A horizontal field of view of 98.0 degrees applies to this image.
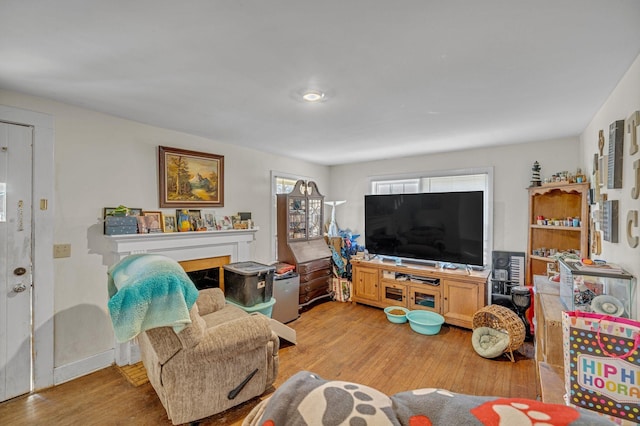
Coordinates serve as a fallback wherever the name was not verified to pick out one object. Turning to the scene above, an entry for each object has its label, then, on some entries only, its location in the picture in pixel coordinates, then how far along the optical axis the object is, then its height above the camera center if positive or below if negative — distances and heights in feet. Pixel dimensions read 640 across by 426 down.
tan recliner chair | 5.70 -3.43
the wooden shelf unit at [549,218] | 10.27 -0.31
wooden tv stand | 11.10 -3.35
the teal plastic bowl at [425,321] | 10.87 -4.41
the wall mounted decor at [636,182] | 4.86 +0.56
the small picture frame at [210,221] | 11.00 -0.40
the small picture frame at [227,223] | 11.66 -0.50
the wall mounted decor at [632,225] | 4.99 -0.21
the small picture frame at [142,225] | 9.01 -0.47
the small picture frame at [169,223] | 9.80 -0.44
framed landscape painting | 9.87 +1.26
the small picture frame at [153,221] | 9.29 -0.35
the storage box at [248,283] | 10.23 -2.72
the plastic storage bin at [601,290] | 5.18 -1.51
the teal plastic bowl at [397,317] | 11.92 -4.51
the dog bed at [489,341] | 8.94 -4.35
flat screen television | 11.58 -0.62
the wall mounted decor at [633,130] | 4.99 +1.56
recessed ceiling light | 6.79 +2.93
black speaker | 11.78 -2.50
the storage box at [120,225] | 8.32 -0.44
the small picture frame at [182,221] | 10.16 -0.37
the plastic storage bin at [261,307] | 10.06 -3.53
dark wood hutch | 13.51 -1.52
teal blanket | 4.94 -1.67
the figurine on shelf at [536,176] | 10.92 +1.47
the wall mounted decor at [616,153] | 5.71 +1.27
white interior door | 7.01 -1.27
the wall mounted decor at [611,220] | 5.95 -0.15
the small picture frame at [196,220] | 10.54 -0.34
